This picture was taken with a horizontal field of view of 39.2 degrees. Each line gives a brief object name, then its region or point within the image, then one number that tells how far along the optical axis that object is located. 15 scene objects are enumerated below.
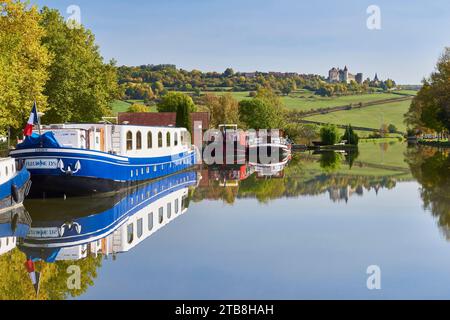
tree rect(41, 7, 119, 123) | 45.41
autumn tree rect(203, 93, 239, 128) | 85.12
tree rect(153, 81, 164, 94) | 139.50
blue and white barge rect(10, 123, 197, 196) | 24.41
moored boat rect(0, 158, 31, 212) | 21.45
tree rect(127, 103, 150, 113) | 100.62
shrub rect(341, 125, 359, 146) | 94.01
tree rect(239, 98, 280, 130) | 92.19
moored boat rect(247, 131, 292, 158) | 64.94
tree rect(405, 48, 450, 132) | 79.75
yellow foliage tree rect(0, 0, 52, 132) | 32.25
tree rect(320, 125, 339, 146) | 90.88
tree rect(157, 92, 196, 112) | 82.44
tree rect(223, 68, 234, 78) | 184.38
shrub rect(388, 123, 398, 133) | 139.14
